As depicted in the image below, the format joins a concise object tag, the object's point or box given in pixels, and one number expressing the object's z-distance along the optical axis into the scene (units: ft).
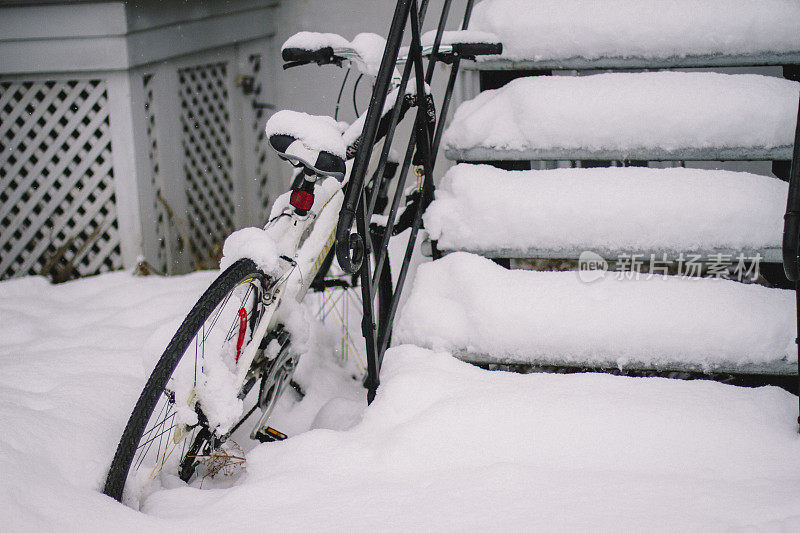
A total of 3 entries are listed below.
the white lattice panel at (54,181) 13.71
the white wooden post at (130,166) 13.43
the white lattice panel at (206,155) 15.38
